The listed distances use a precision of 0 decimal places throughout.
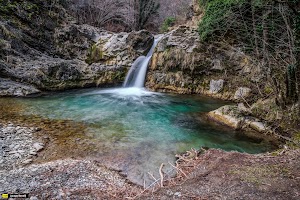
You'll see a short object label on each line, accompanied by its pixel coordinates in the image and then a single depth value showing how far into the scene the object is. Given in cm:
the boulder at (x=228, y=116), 673
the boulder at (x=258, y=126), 633
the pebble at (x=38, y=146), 468
